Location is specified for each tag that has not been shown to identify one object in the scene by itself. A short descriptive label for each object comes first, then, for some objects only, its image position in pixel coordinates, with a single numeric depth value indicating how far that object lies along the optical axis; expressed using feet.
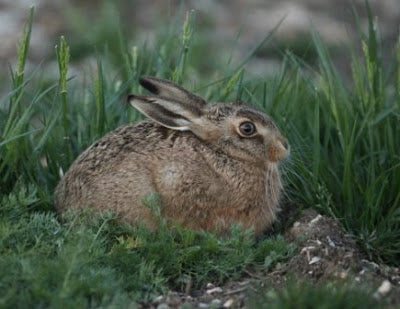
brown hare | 38.22
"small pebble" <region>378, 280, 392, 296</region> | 32.16
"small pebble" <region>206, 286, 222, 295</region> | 34.91
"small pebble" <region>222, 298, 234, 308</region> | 33.18
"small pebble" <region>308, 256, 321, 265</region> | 36.14
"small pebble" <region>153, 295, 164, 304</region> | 33.40
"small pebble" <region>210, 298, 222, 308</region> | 32.58
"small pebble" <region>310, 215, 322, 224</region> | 39.30
